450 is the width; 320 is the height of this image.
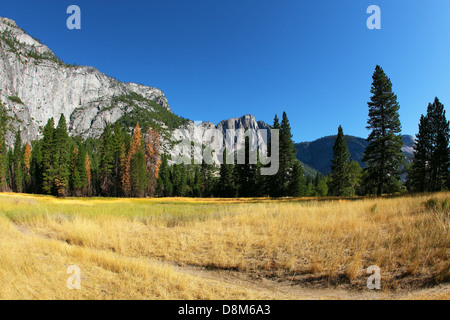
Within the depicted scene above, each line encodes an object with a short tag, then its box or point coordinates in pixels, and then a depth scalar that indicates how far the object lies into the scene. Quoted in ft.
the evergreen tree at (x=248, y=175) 168.25
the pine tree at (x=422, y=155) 124.36
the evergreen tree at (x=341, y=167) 140.05
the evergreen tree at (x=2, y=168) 163.53
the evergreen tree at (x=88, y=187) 192.08
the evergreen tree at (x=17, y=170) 210.79
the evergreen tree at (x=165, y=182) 248.89
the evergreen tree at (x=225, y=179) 194.32
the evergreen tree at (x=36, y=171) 209.17
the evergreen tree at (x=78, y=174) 164.86
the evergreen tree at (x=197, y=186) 253.44
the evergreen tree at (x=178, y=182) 257.14
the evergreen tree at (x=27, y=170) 223.51
